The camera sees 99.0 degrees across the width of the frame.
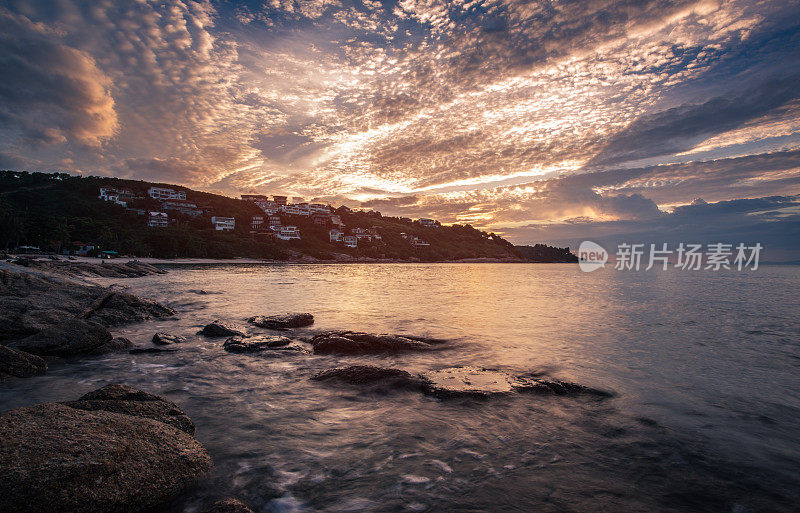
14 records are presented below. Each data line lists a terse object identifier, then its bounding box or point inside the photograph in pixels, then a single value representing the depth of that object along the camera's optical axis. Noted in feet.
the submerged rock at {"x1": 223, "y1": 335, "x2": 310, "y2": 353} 37.96
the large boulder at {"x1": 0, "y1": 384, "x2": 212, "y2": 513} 10.77
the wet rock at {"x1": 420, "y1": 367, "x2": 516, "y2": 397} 26.66
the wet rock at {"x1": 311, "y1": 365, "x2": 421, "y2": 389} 28.48
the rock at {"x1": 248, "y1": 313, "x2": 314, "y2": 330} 50.93
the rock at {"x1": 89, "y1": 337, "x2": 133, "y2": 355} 33.73
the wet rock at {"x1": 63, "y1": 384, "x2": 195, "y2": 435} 17.15
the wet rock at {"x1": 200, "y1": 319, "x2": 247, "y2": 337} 43.98
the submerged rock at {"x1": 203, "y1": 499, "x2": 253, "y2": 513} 11.88
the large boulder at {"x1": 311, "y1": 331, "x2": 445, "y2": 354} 38.68
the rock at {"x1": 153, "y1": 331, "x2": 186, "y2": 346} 38.70
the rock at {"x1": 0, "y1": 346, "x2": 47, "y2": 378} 25.58
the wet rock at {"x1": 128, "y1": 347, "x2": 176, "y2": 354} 34.90
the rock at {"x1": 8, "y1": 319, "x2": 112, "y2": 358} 30.55
